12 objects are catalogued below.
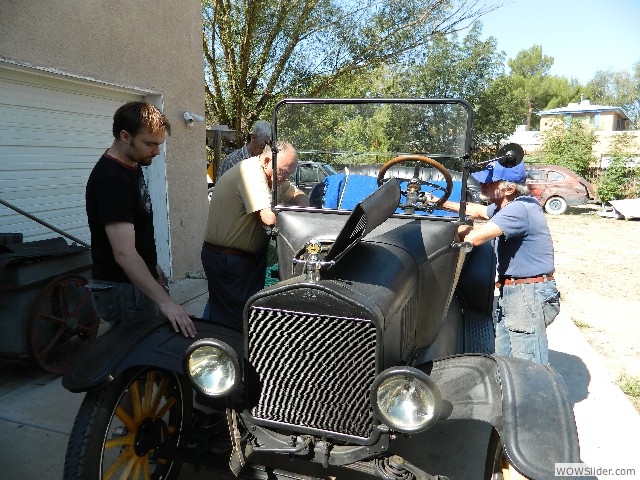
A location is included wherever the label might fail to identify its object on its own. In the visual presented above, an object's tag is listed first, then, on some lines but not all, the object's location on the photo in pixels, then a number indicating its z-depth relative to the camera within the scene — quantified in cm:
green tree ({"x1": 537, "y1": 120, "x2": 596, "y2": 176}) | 2094
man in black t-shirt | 245
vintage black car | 194
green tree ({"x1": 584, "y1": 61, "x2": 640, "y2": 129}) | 5629
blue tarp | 328
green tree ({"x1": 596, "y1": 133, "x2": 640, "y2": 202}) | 1705
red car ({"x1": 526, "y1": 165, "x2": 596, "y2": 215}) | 1662
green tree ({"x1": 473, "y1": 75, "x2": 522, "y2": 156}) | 2073
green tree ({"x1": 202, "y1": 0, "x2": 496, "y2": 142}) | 1018
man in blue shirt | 331
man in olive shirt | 324
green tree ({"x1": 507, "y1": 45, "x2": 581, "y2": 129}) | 5291
